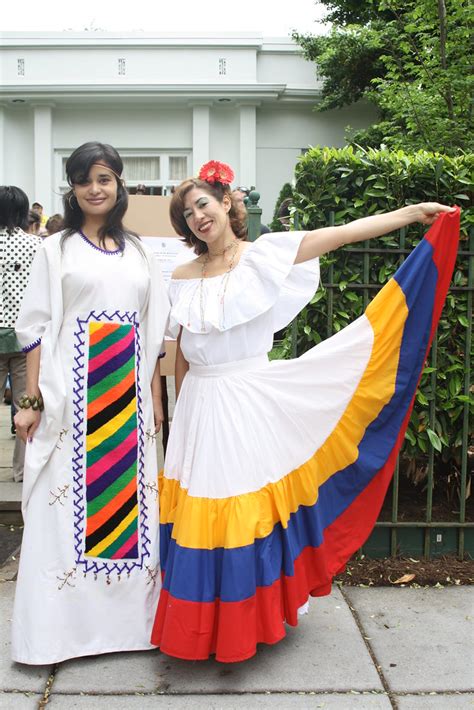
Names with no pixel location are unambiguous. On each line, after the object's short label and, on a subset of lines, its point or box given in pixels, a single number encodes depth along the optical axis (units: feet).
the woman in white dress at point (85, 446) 10.14
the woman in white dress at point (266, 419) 9.58
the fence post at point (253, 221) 16.91
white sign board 14.52
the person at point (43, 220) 24.65
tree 18.11
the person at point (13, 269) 17.40
